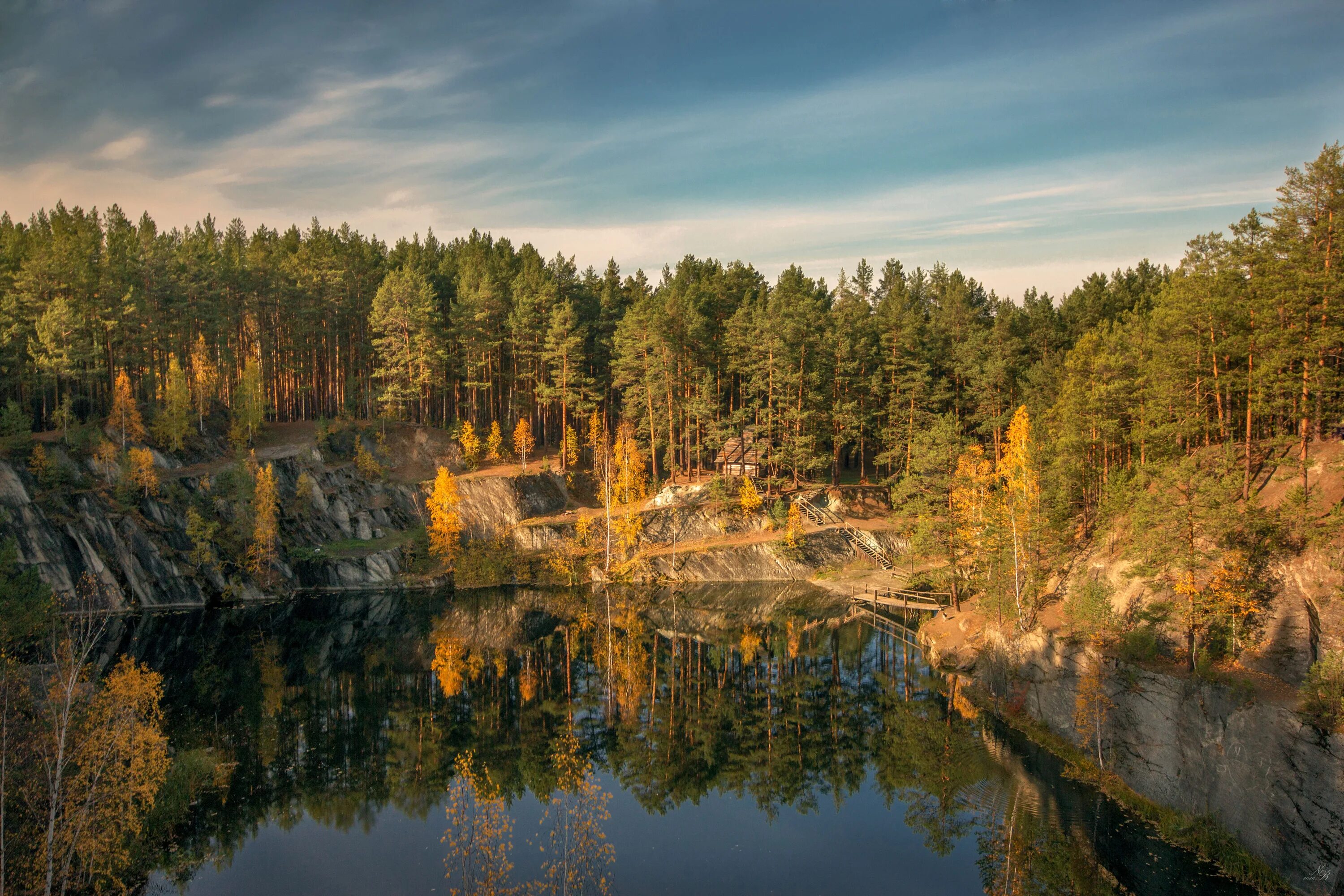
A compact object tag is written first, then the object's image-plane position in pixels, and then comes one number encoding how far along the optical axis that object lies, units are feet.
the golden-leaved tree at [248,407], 227.20
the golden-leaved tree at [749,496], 226.99
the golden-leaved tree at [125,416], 201.87
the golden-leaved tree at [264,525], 197.98
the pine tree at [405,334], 255.09
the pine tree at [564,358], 247.70
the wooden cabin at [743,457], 243.81
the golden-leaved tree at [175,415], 211.20
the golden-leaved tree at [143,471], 191.93
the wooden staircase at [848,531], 223.92
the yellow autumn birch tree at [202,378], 228.63
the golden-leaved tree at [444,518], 217.56
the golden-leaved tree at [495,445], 254.06
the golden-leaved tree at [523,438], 247.91
